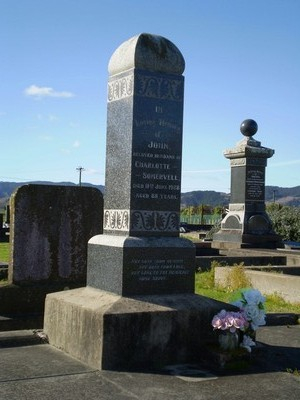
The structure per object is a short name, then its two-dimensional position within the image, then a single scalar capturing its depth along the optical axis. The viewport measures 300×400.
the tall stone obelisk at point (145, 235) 5.82
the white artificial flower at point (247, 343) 5.69
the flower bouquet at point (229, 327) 5.65
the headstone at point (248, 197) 20.08
